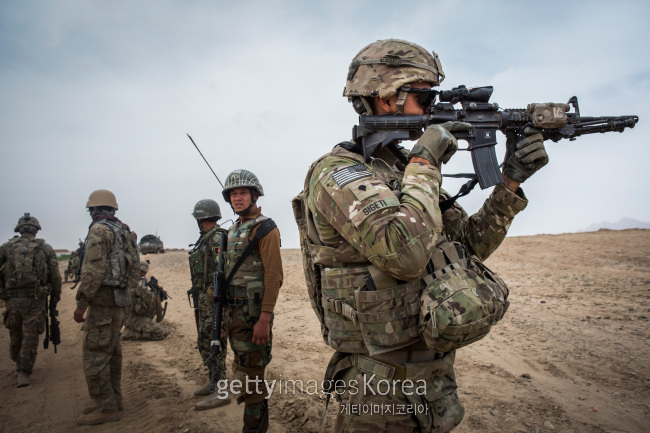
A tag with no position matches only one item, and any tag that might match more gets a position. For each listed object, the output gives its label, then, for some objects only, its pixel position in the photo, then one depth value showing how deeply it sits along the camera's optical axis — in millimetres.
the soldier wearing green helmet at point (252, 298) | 3686
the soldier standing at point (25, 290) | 6176
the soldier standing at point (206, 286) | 5088
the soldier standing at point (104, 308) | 4492
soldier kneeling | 7914
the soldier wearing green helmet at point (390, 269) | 1652
